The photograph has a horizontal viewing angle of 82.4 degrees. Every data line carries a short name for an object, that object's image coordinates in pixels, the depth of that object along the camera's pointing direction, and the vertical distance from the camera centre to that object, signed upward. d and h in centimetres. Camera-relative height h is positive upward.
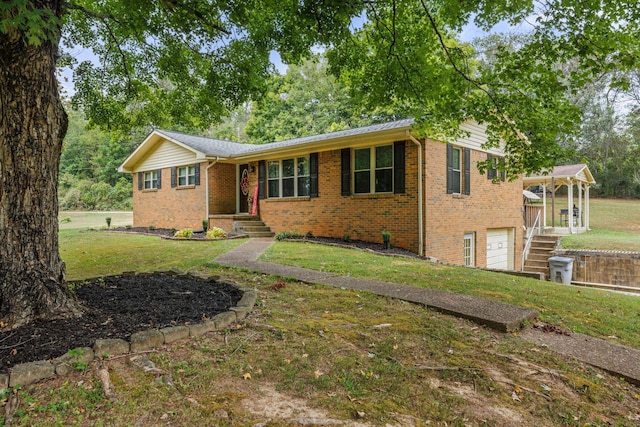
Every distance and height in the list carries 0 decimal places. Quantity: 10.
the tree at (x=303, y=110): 2570 +712
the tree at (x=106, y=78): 323 +253
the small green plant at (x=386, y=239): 1005 -82
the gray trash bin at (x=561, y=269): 1223 -203
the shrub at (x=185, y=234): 1298 -86
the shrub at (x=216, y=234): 1243 -83
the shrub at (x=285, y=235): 1183 -84
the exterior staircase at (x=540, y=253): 1464 -185
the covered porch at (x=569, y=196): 1792 +64
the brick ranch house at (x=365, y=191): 1011 +63
